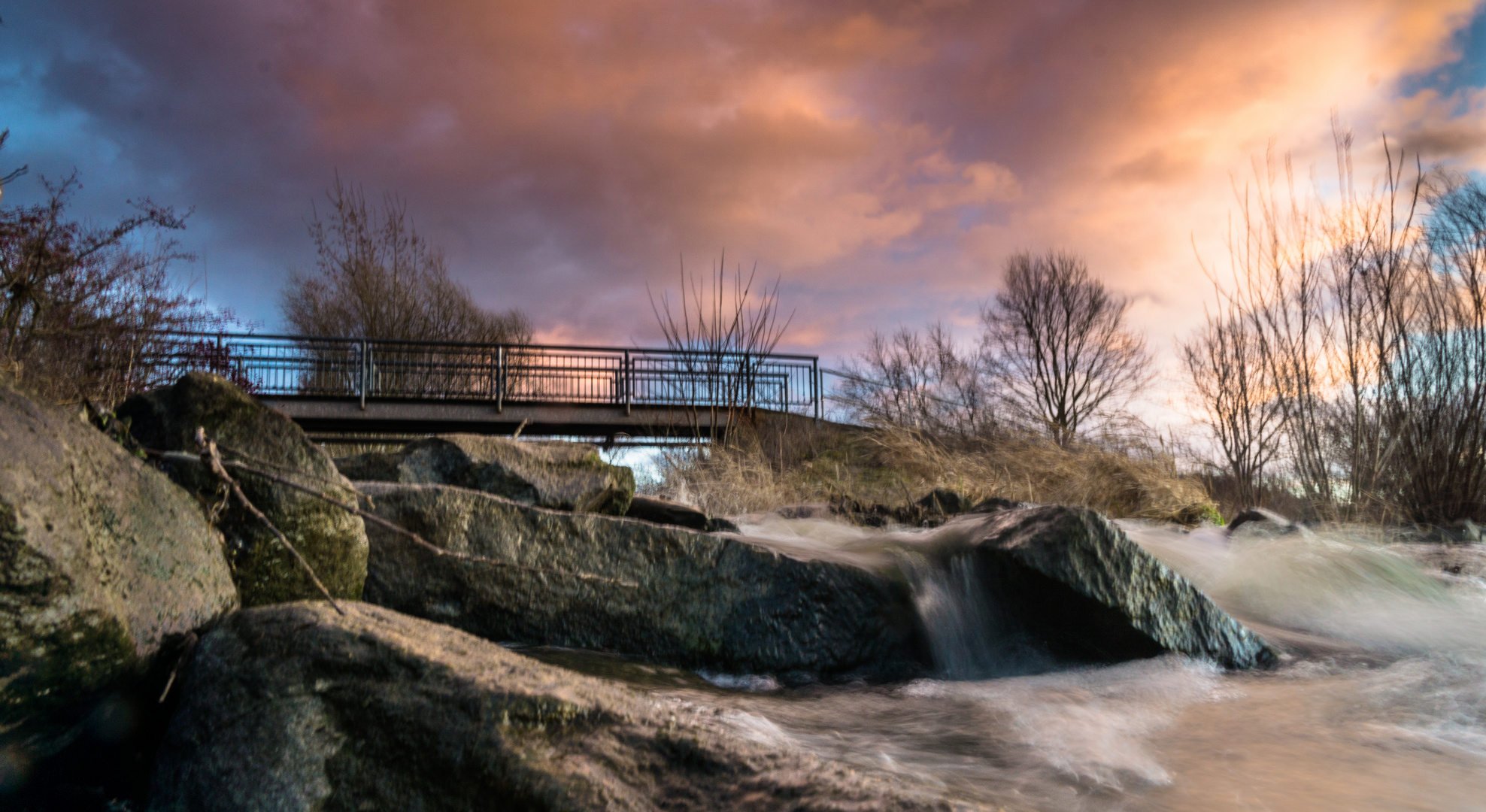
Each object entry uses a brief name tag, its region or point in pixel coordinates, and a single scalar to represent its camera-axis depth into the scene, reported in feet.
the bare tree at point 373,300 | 69.67
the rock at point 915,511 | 20.22
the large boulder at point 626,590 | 8.28
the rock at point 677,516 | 14.69
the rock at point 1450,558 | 14.65
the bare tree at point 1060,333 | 61.16
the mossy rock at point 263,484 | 6.31
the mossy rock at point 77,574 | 4.13
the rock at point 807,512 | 20.85
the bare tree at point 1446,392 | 19.61
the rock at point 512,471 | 13.14
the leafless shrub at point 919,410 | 30.32
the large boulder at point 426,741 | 4.02
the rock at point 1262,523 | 16.71
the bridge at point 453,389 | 54.80
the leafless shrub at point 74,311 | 24.77
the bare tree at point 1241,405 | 23.53
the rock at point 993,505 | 17.67
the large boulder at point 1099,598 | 9.21
